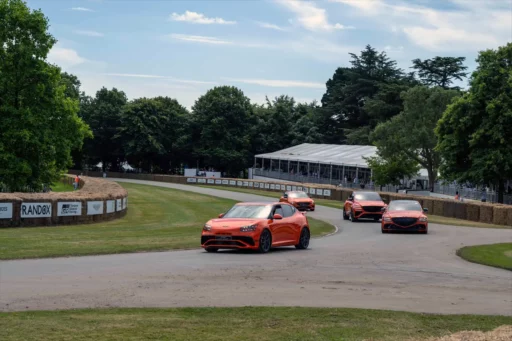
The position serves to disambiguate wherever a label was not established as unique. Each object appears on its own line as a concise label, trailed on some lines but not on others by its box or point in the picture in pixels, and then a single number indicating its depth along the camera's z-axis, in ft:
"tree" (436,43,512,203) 204.33
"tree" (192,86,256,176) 383.86
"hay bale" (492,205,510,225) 149.79
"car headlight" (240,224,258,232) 71.90
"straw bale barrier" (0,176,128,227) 101.43
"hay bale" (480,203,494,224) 154.10
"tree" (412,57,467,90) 368.48
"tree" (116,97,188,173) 393.09
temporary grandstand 296.92
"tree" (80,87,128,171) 408.26
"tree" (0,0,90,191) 174.40
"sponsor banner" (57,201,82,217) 109.05
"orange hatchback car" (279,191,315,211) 169.48
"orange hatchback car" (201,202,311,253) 71.87
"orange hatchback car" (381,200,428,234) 110.11
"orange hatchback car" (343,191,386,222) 136.26
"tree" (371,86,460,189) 264.52
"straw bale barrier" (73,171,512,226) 153.28
